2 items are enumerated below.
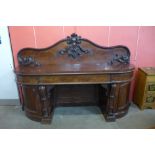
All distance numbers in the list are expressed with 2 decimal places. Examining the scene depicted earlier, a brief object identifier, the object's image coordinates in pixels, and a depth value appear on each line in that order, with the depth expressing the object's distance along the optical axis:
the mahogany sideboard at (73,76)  1.81
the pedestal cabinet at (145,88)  2.12
